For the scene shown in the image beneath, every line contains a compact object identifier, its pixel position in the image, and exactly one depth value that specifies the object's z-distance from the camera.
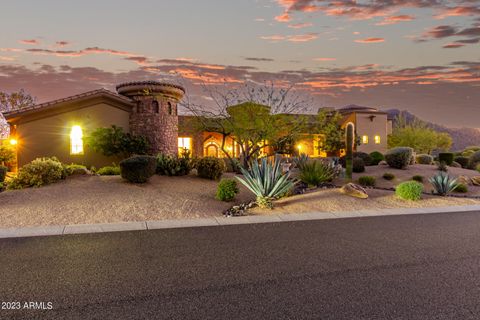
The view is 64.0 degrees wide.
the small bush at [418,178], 20.86
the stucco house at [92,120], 21.23
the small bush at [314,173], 16.58
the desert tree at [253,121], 20.59
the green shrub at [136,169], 15.17
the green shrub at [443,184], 15.41
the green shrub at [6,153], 24.00
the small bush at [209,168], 17.45
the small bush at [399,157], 23.61
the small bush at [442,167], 23.35
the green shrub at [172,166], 17.59
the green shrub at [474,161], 29.17
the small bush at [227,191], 13.28
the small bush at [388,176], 21.25
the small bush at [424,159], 27.78
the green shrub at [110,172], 18.75
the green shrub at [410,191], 13.84
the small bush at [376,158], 29.02
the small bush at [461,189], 17.47
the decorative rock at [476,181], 19.56
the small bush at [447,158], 29.44
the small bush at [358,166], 22.88
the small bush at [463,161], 30.58
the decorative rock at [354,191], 13.91
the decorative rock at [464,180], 19.39
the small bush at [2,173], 15.77
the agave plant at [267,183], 12.65
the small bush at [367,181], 18.91
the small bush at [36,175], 14.33
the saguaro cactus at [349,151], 17.80
